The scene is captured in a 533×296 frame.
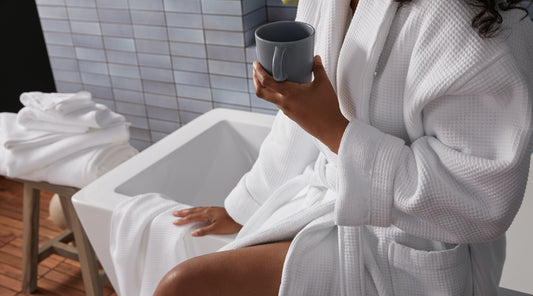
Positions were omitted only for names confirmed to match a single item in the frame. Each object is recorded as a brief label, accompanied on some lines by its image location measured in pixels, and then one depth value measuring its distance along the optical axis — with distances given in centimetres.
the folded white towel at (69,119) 161
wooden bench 166
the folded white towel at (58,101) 162
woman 76
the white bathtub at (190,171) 133
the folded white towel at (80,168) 158
